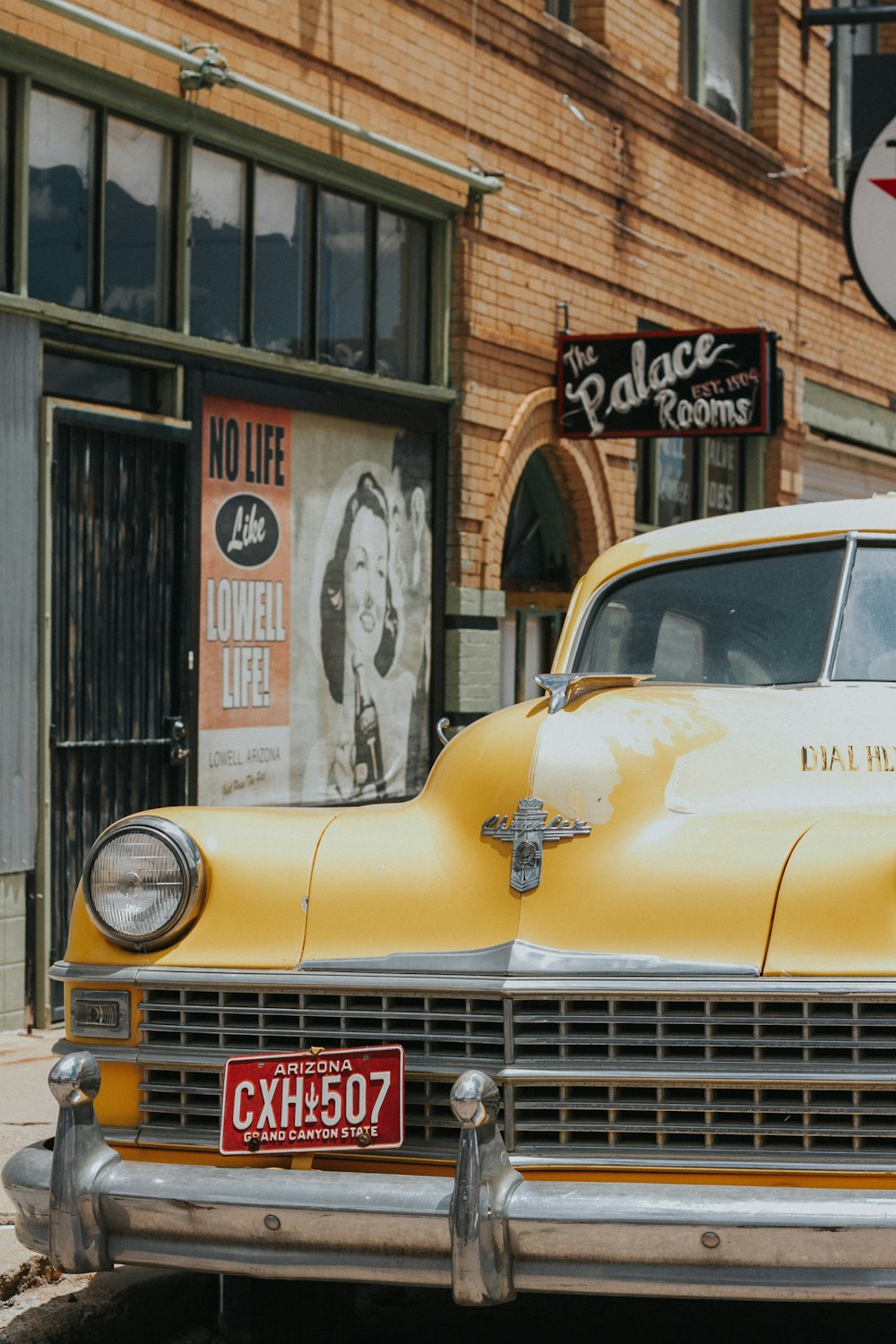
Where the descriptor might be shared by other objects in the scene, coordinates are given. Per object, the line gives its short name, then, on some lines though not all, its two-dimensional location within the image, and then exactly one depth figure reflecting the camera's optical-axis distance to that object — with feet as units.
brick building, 42.41
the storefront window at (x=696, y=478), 71.91
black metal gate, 42.88
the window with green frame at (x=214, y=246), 42.80
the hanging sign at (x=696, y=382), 59.08
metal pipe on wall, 41.45
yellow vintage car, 17.82
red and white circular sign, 56.95
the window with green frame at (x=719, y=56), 75.70
